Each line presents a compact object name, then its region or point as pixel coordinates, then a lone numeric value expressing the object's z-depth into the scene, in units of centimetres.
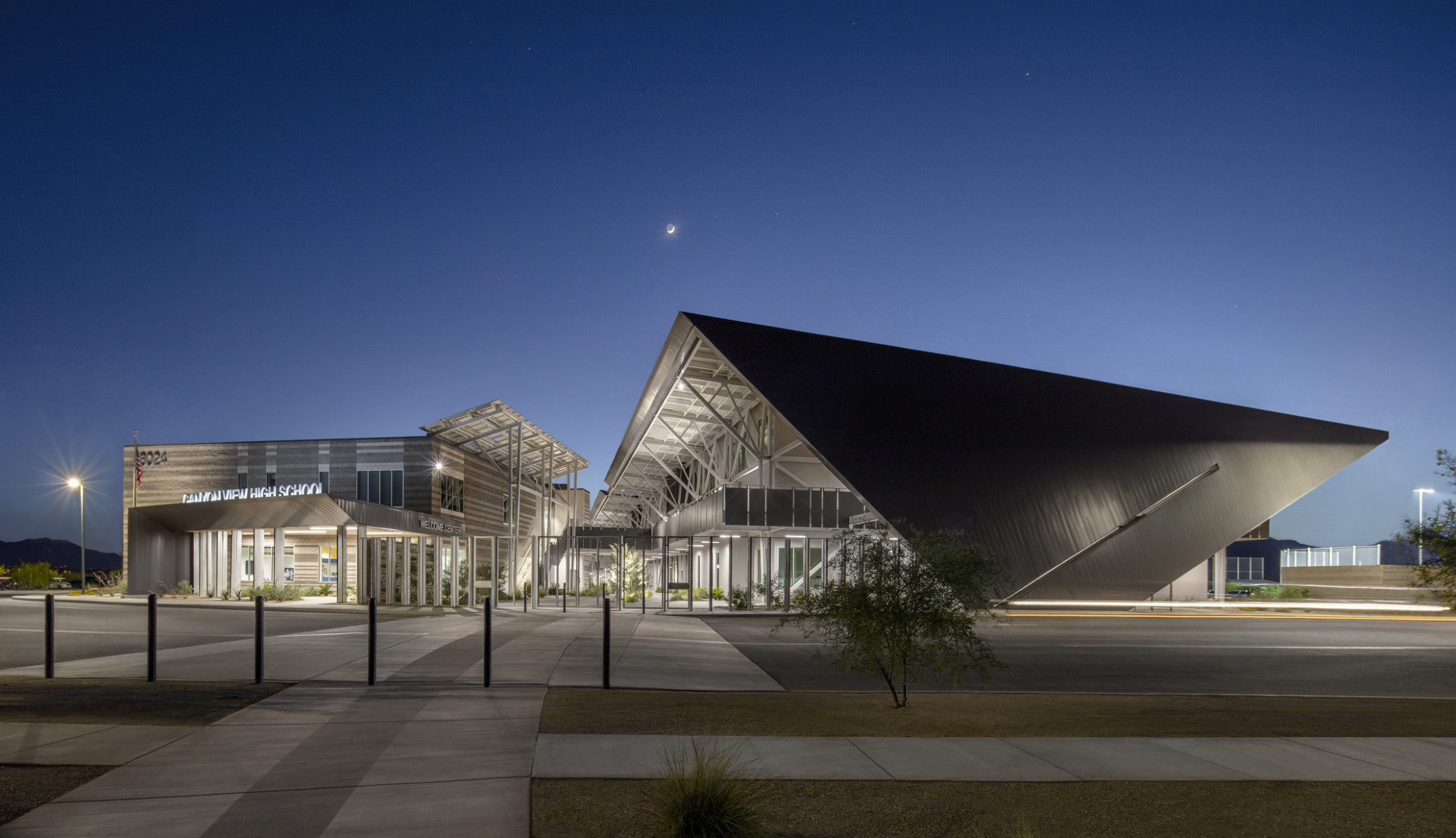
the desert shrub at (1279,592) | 5241
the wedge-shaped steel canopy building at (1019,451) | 3203
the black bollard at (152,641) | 1098
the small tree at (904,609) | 1127
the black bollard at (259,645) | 1102
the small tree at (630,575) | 4541
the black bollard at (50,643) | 1150
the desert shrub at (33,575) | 4791
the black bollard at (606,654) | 1159
